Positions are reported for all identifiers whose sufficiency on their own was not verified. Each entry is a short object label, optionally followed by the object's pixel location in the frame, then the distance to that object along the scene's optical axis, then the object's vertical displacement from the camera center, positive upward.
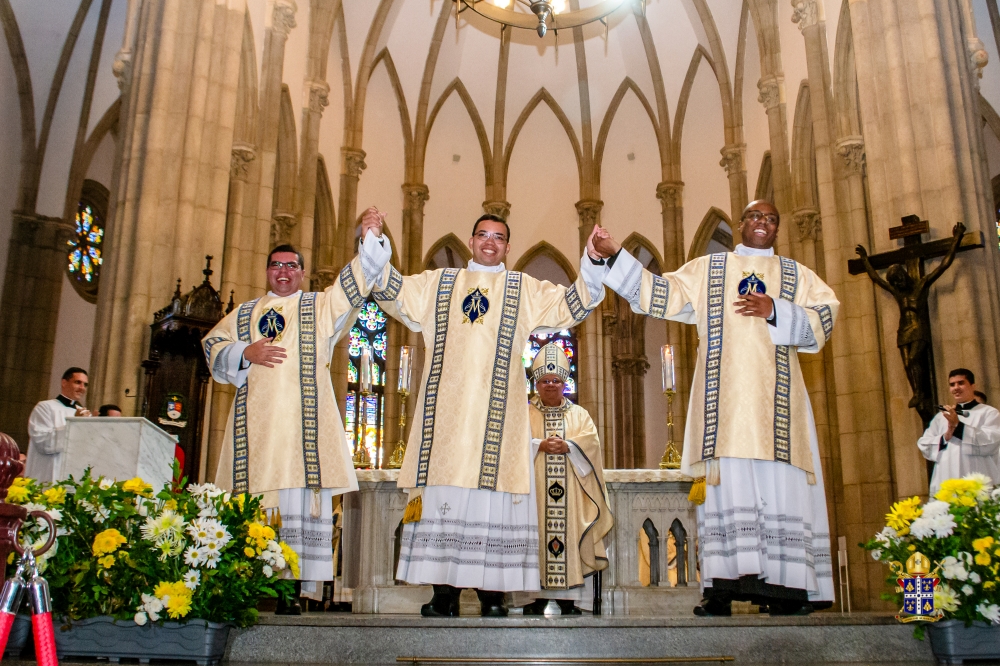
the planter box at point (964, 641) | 4.02 -0.16
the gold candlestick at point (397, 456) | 8.93 +1.22
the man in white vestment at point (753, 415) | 5.05 +0.90
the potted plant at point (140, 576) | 3.98 +0.07
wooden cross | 8.14 +2.70
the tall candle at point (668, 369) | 8.48 +1.81
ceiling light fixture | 16.77 +9.38
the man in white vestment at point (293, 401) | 5.46 +1.03
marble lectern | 5.57 +0.77
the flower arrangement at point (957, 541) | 4.03 +0.22
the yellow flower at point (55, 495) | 4.07 +0.38
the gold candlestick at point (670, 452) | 8.78 +1.25
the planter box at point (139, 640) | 3.99 -0.17
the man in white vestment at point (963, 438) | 7.13 +1.08
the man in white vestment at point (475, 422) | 5.02 +0.86
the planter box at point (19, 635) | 4.03 -0.15
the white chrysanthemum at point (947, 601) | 4.03 -0.01
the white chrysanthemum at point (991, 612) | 3.98 -0.05
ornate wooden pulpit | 8.59 +1.91
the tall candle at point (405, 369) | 8.53 +1.81
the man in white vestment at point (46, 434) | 7.85 +1.18
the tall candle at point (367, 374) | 8.51 +1.79
